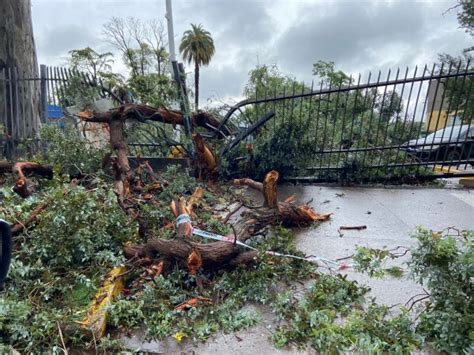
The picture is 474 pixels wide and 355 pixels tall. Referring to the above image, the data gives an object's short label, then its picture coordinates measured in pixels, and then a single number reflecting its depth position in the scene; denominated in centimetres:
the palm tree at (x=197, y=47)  3097
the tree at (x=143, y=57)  2441
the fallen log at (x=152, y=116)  482
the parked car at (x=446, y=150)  538
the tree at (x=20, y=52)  593
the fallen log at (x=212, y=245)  231
